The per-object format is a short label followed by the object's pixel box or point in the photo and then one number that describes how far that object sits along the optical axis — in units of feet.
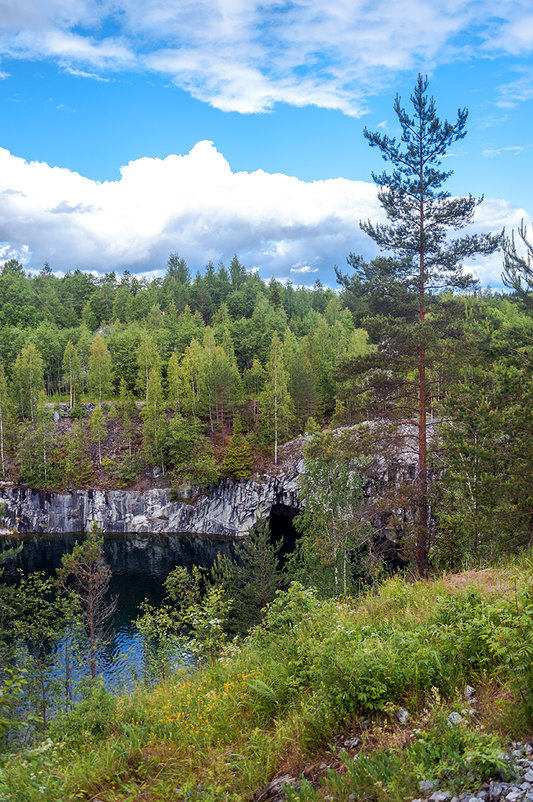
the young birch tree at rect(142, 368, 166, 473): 197.06
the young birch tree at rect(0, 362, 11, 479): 209.65
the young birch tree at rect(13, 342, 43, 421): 229.45
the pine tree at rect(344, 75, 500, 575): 55.93
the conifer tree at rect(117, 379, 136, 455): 212.43
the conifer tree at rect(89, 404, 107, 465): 210.38
